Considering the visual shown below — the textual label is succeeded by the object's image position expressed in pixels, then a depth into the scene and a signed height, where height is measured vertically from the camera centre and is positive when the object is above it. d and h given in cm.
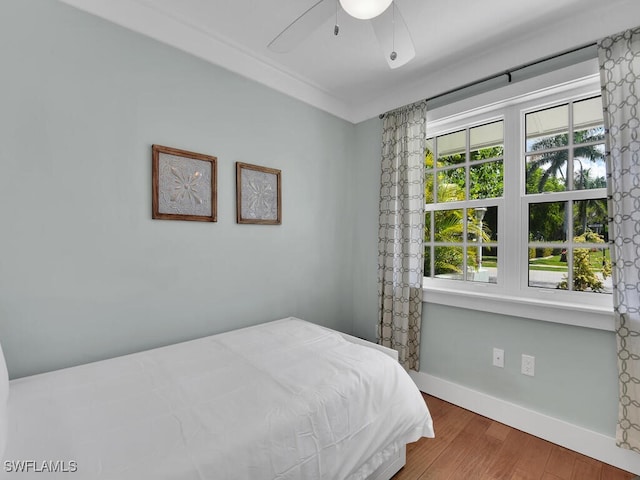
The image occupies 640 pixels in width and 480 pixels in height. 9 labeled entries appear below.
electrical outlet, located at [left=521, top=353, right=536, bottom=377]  194 -82
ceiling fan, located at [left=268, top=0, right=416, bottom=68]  123 +95
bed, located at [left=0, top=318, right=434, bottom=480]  88 -62
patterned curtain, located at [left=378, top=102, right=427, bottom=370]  246 +7
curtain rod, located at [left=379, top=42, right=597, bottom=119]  179 +115
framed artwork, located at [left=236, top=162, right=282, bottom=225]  216 +35
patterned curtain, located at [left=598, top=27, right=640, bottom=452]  156 +17
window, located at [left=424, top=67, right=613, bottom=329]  184 +23
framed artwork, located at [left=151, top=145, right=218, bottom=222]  177 +35
